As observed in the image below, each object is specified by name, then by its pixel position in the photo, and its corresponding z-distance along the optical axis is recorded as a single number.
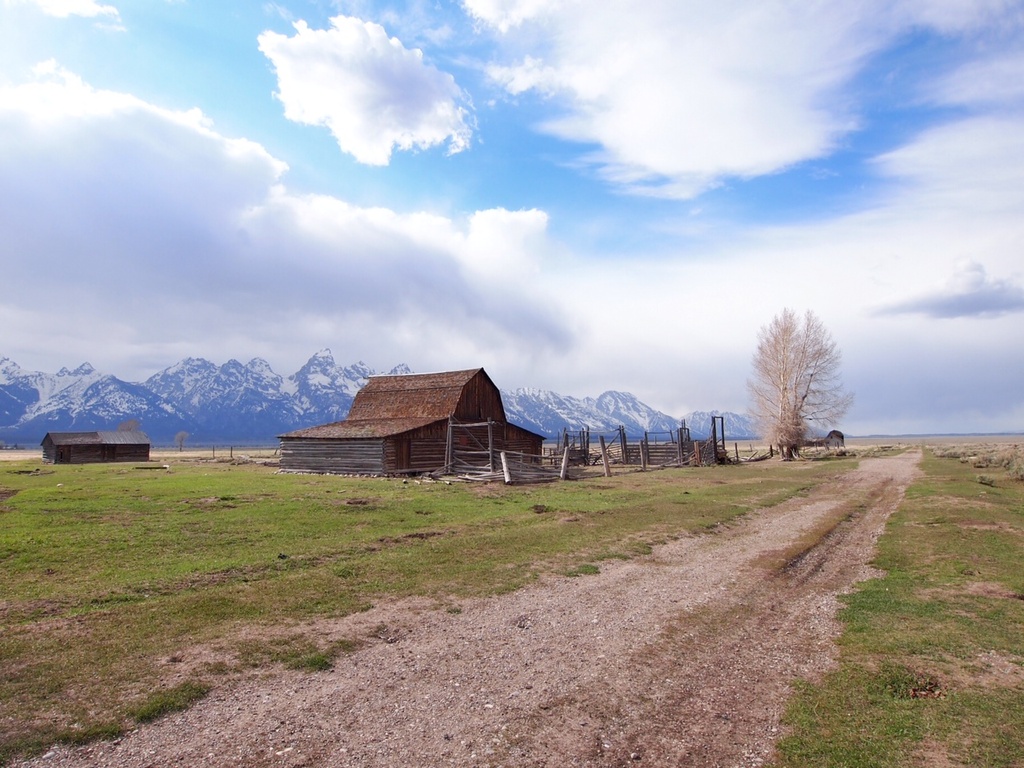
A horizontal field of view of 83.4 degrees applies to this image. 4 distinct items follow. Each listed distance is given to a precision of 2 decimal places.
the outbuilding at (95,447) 72.19
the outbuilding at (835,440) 102.09
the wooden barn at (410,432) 41.84
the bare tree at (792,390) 69.62
